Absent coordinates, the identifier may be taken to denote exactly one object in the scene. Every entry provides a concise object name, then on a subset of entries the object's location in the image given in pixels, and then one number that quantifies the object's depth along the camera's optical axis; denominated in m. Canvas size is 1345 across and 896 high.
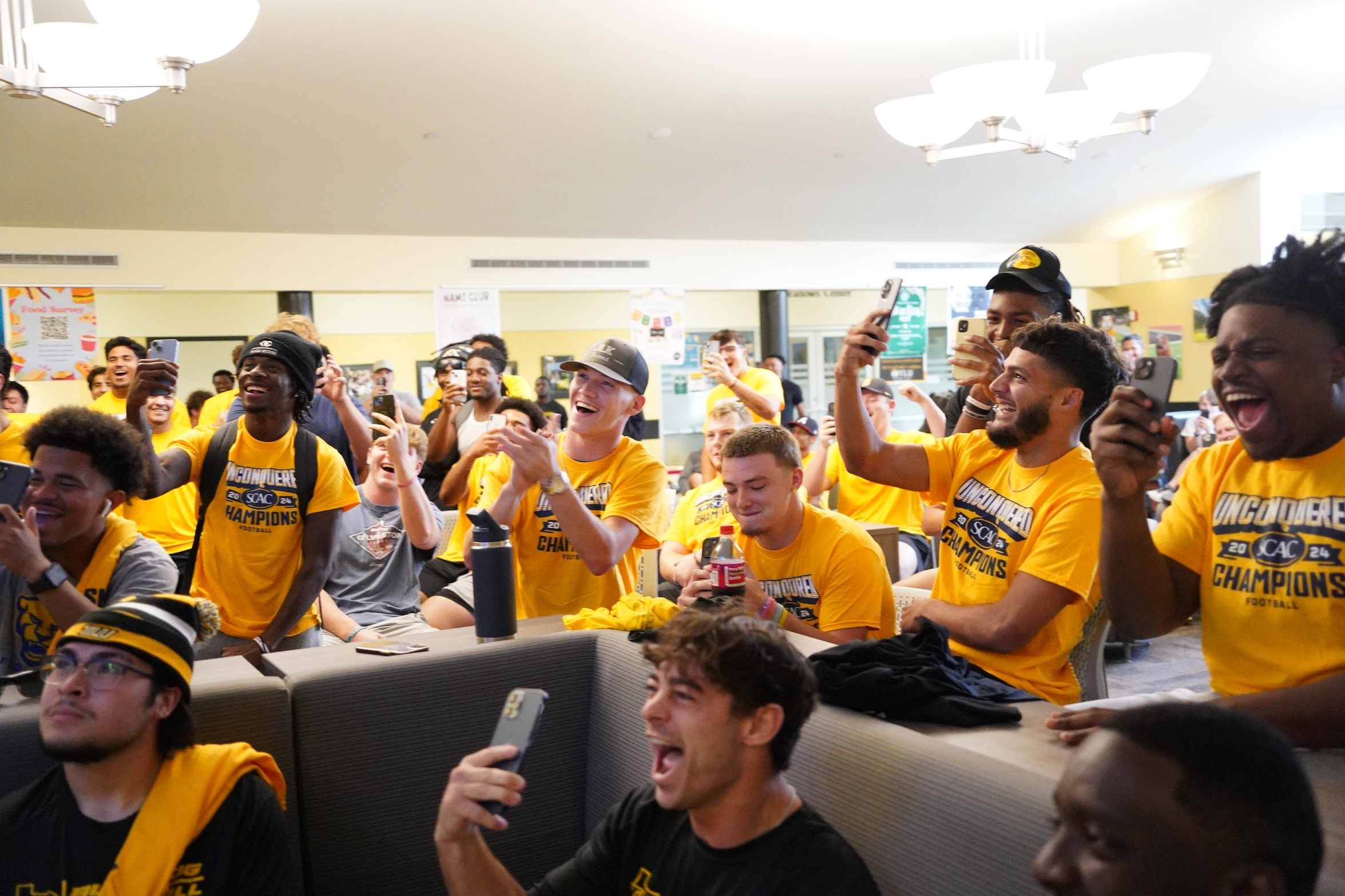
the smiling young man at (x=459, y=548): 3.52
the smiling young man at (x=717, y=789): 1.47
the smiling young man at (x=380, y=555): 3.91
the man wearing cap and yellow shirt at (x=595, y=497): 2.83
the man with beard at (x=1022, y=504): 2.12
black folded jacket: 1.72
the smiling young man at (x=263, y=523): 2.96
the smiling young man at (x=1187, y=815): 0.96
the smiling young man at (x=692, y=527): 3.13
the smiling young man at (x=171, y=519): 3.67
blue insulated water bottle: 2.41
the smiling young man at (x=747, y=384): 6.45
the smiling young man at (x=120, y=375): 5.10
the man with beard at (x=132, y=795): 1.68
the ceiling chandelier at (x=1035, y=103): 4.95
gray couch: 1.53
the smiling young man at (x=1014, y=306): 2.67
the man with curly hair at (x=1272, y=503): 1.52
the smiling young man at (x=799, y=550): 2.50
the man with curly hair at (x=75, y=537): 2.19
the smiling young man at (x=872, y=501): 4.84
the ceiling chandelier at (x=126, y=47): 3.57
